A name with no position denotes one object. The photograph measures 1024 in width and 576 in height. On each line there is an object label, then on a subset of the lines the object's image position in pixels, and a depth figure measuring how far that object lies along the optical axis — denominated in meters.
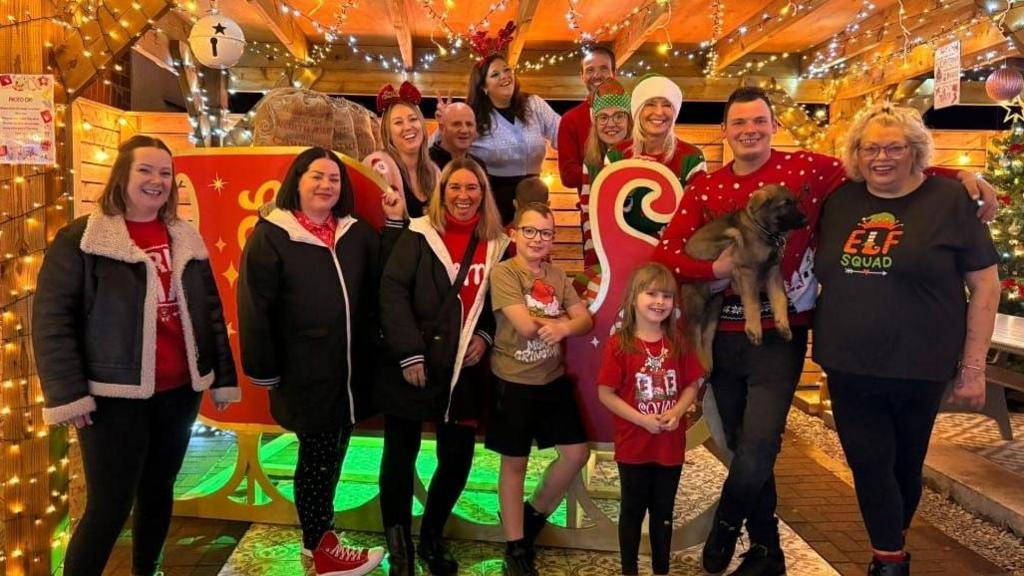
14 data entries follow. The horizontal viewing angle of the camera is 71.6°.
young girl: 2.48
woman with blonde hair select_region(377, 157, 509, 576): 2.62
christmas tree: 5.78
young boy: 2.62
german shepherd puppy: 2.32
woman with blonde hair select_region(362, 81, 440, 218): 3.10
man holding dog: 2.45
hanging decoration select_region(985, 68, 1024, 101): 5.20
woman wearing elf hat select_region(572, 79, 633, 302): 3.15
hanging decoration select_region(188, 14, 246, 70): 3.90
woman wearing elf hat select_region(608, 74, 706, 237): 2.83
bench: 4.52
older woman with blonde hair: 2.21
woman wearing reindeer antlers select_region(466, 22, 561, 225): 3.61
